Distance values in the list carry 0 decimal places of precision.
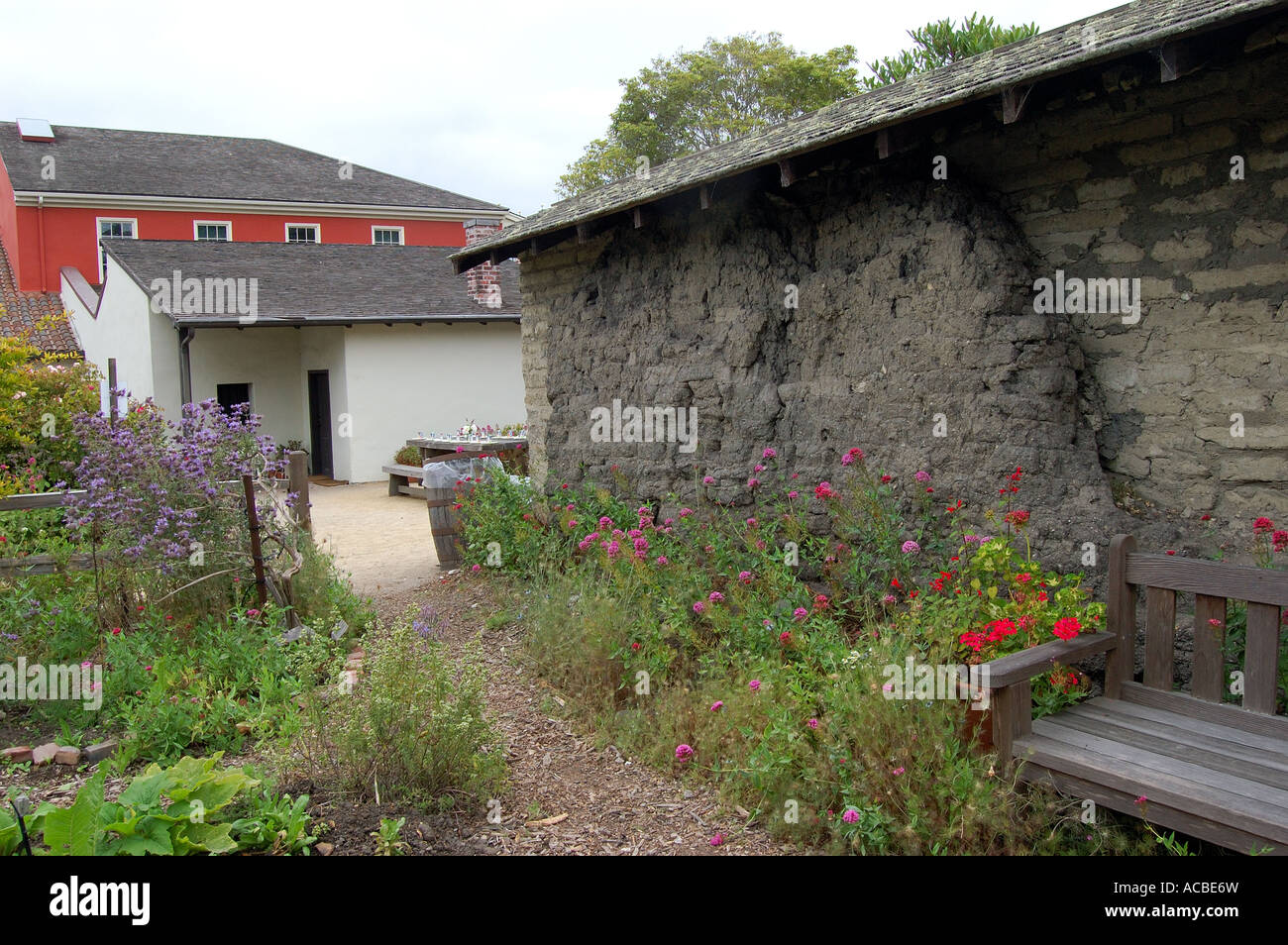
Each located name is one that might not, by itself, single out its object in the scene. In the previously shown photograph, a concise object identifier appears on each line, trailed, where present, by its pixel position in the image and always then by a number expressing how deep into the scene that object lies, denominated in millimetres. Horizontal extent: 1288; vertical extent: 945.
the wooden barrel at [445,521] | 8906
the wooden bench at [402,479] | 15156
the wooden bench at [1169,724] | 3145
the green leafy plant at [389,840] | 3422
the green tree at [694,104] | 30047
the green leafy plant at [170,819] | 2994
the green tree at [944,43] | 15750
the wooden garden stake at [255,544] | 5988
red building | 23203
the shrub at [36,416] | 10633
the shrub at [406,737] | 3949
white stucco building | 16578
